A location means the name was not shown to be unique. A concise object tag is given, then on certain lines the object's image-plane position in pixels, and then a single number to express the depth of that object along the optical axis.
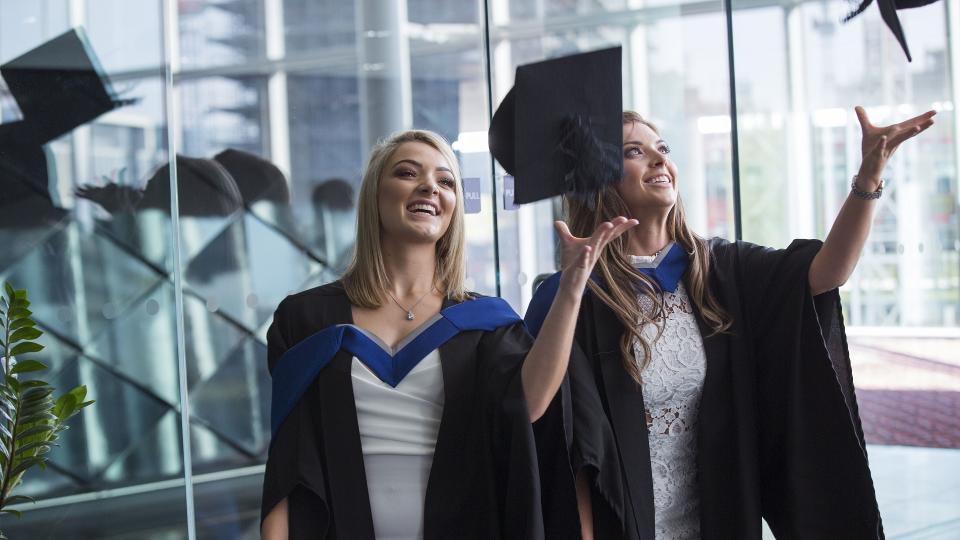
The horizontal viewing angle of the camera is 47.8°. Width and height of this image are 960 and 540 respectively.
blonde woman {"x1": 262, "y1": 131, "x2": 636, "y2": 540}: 2.11
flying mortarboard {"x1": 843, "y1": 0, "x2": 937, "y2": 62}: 2.41
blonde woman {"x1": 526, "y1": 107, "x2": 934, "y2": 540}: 2.28
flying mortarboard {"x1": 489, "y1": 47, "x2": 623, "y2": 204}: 2.27
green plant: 2.69
